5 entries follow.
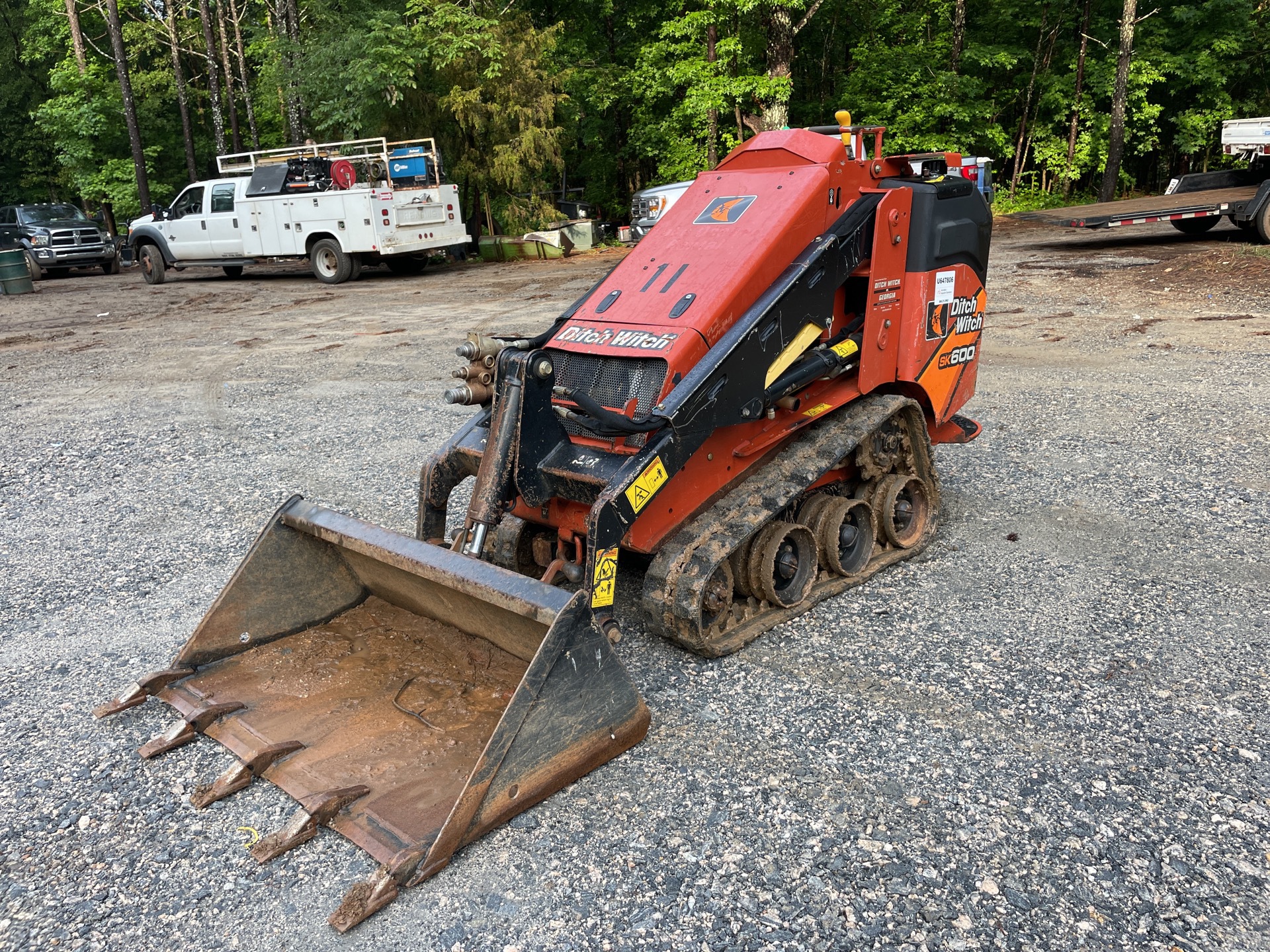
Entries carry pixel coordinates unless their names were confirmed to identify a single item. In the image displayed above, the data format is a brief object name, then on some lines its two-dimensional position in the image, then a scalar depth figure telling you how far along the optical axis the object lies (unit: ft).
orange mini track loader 10.44
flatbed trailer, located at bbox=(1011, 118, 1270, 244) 47.21
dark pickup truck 75.87
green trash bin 64.75
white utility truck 56.95
